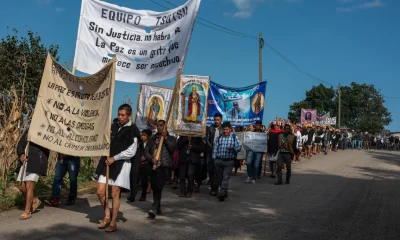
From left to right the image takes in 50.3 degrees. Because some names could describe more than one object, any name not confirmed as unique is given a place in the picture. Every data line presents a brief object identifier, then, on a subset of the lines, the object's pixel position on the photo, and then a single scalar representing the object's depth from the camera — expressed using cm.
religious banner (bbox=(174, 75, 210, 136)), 964
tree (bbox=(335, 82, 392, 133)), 7756
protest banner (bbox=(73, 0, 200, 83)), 757
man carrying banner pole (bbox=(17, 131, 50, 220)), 702
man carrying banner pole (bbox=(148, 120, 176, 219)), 719
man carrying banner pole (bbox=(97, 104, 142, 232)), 631
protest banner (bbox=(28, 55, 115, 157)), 650
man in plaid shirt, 931
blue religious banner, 1322
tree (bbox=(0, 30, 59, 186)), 969
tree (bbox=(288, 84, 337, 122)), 7356
